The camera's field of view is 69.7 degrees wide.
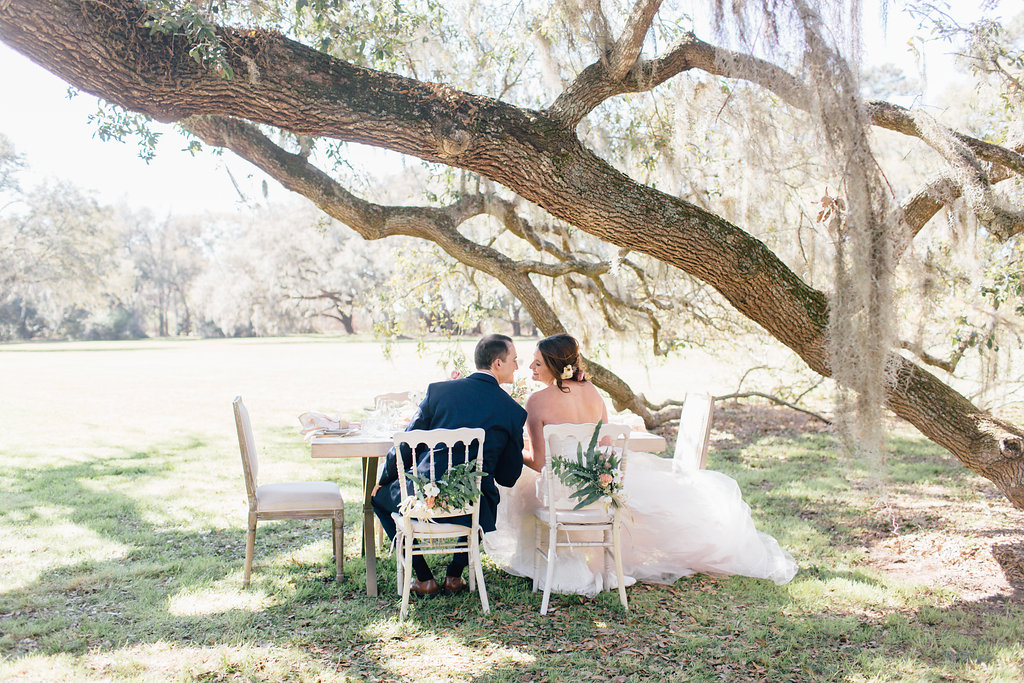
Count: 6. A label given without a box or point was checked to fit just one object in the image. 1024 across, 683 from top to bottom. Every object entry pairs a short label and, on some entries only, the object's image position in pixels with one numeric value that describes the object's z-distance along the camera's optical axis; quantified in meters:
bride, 4.02
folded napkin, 4.18
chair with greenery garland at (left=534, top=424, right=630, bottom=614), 3.62
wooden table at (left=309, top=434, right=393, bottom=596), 3.83
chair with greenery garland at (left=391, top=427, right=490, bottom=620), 3.44
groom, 3.64
